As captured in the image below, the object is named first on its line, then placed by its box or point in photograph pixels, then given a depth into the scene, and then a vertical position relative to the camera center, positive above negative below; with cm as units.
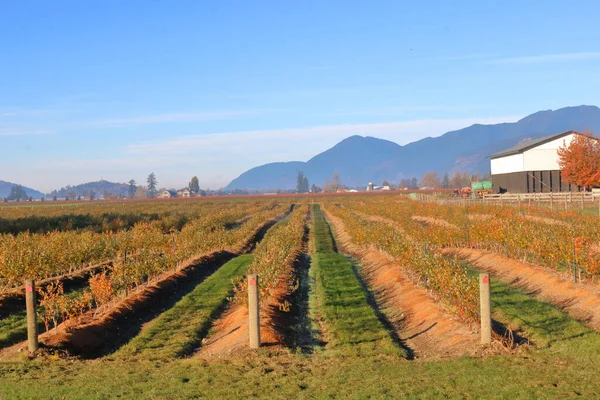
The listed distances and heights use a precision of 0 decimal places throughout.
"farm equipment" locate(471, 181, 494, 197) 8046 +31
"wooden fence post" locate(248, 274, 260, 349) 1080 -196
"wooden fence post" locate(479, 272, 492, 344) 1059 -191
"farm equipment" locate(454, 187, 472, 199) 7762 -35
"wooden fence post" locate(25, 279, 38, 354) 1119 -193
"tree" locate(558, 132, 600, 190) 5506 +206
